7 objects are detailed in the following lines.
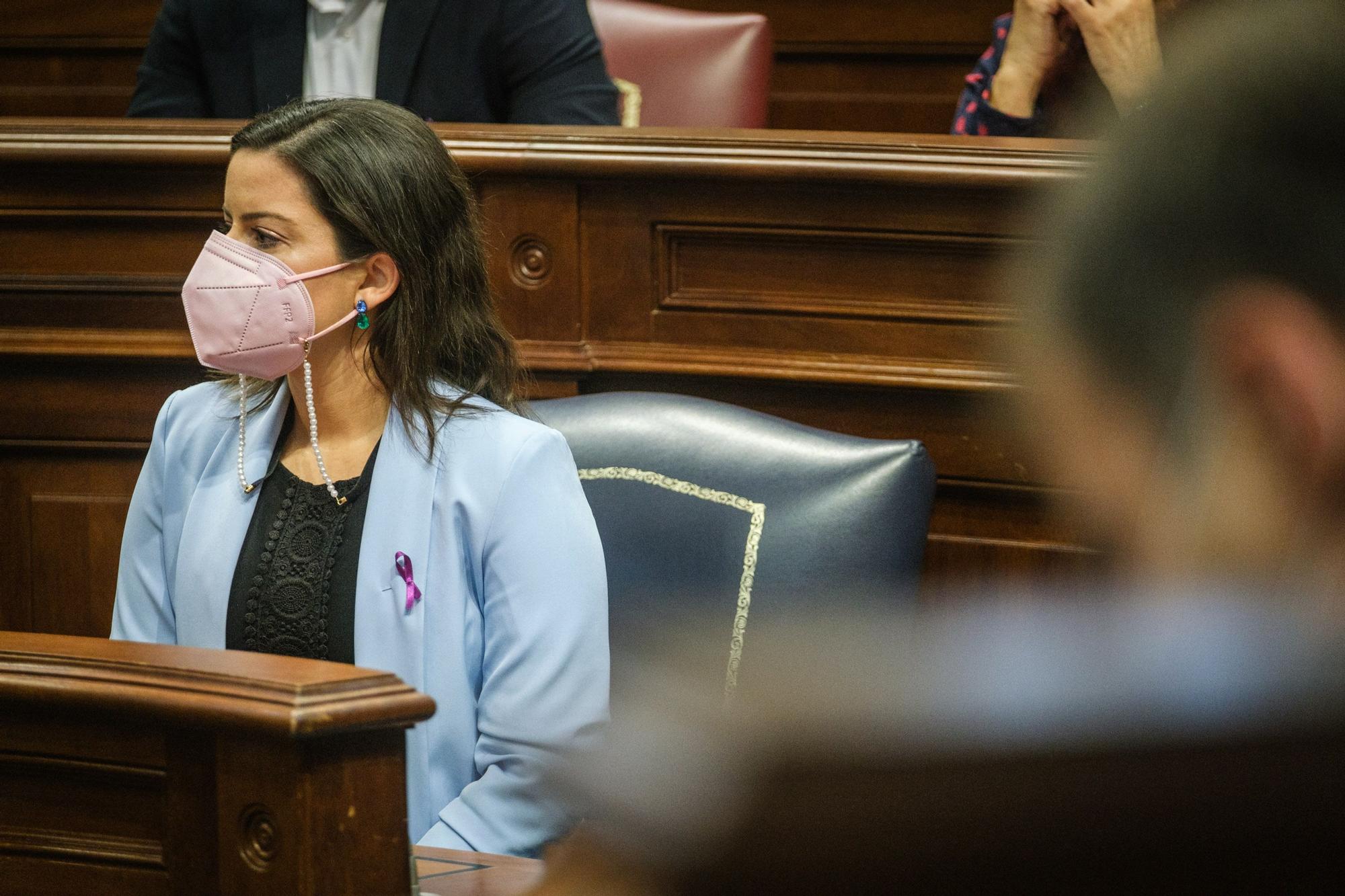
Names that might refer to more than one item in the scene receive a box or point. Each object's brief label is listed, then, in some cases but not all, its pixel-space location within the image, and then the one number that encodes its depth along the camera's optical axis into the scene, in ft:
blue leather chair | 22.49
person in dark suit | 24.69
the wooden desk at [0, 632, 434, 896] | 21.05
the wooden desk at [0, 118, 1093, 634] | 23.37
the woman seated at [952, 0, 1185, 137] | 24.16
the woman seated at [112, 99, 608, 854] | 22.43
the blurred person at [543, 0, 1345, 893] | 9.64
